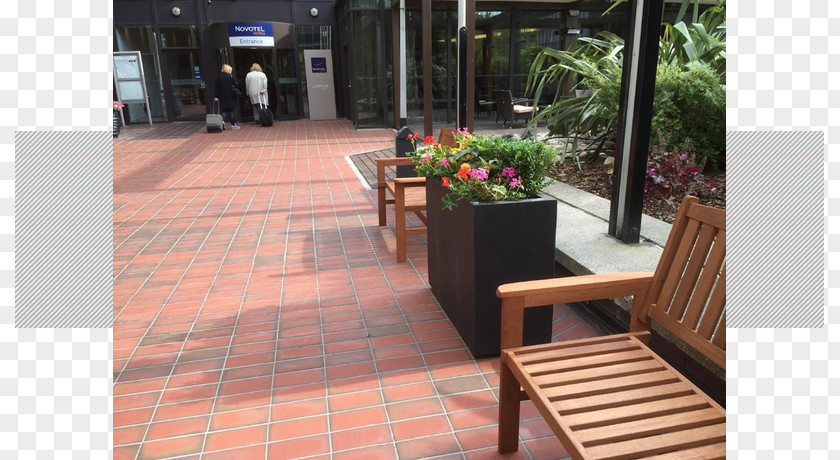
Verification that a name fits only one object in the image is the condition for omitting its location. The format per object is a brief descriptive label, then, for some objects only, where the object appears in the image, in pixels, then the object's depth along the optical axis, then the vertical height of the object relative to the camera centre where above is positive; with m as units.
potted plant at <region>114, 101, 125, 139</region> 13.01 -0.58
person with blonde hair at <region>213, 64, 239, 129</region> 13.95 +0.02
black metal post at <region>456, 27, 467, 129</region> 5.64 +0.08
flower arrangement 2.68 -0.41
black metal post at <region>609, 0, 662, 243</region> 3.14 -0.18
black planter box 2.60 -0.82
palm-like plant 5.16 +0.17
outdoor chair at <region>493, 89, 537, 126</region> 12.21 -0.47
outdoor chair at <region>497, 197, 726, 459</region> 1.47 -0.92
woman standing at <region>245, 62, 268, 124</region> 14.57 +0.16
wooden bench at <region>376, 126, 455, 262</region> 4.15 -0.89
